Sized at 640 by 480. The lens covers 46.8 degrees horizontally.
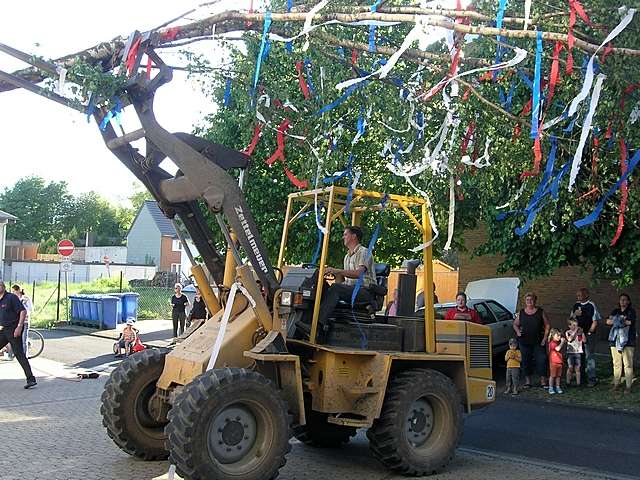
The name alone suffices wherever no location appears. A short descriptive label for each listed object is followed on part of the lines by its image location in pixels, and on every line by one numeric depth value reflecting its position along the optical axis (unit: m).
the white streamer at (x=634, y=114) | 6.99
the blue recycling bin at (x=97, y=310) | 23.89
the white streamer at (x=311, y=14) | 6.29
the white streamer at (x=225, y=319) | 6.67
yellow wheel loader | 6.23
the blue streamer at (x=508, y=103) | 8.08
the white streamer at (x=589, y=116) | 6.21
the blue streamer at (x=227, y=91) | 8.38
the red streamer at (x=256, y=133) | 7.82
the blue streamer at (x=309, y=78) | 8.47
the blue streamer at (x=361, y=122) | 8.73
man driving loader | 7.36
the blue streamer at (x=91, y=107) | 6.57
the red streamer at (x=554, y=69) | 6.66
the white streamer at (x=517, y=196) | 9.04
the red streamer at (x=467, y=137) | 8.63
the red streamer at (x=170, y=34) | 6.82
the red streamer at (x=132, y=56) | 6.64
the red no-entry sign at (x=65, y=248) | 22.75
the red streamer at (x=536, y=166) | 6.86
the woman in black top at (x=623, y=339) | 12.39
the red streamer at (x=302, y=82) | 8.09
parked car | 14.78
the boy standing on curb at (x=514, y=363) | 12.66
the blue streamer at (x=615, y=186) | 6.60
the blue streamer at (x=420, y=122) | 8.71
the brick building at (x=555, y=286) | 17.36
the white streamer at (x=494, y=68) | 6.25
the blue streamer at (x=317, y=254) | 7.96
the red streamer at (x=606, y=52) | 6.30
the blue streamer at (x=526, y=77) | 7.42
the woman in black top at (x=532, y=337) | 13.16
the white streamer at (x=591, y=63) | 6.03
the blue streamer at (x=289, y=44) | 6.86
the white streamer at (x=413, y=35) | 6.16
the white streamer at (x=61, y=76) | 6.51
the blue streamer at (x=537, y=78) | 6.12
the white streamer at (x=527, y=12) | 5.96
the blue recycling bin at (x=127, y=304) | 24.72
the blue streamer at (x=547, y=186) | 7.38
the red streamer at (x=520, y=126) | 8.13
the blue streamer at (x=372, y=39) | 7.06
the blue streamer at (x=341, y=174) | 9.13
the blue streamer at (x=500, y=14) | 6.09
